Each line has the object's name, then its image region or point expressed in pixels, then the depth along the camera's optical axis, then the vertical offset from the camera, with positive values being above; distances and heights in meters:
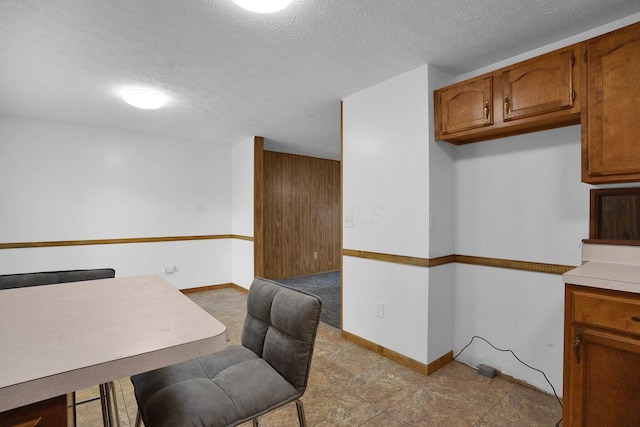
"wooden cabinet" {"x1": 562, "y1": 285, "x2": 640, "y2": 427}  1.27 -0.64
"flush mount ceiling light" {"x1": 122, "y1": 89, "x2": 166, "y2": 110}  2.65 +1.02
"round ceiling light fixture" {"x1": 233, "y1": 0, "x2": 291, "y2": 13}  1.47 +1.01
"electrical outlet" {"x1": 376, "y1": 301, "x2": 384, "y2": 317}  2.52 -0.81
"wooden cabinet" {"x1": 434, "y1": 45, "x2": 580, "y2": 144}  1.73 +0.71
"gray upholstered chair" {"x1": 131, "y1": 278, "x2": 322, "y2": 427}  1.00 -0.63
